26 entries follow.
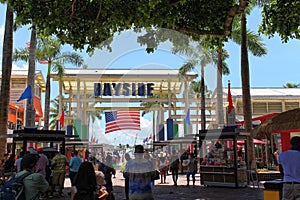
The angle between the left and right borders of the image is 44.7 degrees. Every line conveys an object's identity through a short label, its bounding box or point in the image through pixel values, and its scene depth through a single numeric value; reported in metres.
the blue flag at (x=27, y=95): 19.79
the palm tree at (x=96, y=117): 66.15
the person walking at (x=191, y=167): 17.08
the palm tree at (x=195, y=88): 42.86
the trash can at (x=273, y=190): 7.29
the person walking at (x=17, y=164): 11.14
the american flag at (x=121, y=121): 30.23
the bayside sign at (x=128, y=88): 31.05
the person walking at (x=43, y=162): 12.20
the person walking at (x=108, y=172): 9.77
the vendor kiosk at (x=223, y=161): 15.85
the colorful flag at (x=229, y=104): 21.31
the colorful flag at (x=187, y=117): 31.86
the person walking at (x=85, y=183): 5.39
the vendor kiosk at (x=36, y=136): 14.18
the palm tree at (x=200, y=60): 30.72
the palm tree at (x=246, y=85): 18.06
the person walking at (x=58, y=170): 13.45
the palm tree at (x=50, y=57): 30.11
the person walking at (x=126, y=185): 10.33
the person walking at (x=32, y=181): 4.61
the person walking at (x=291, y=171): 6.11
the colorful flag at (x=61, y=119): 31.33
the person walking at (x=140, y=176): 6.04
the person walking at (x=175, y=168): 17.11
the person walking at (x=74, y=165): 12.55
